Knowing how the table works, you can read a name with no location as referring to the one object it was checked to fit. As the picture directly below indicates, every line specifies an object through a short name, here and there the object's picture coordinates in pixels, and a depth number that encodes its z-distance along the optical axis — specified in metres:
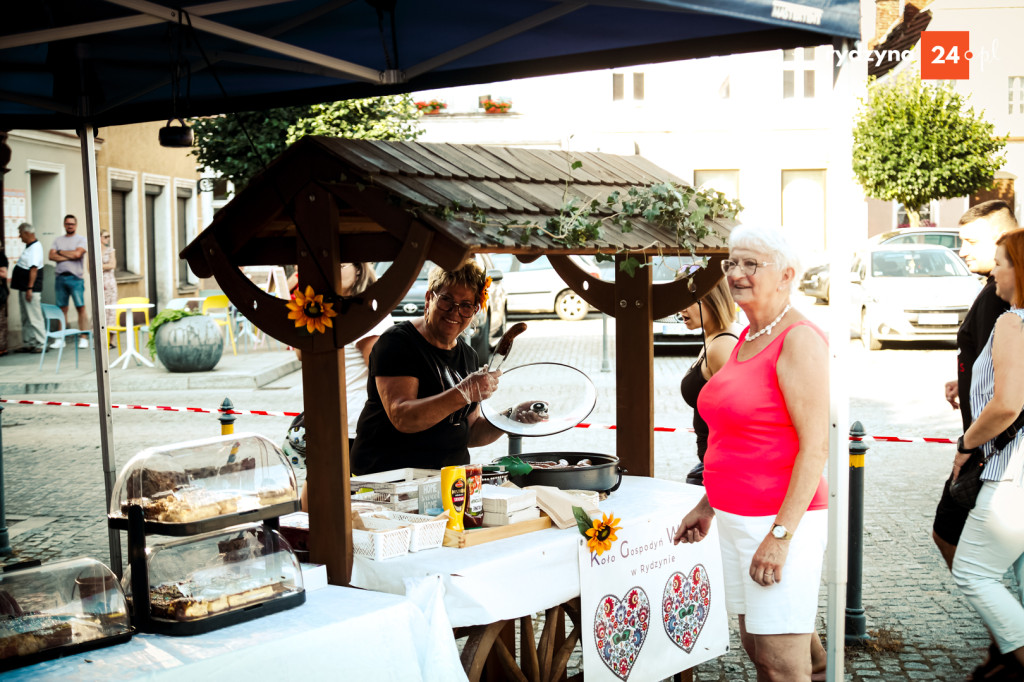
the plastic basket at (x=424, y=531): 3.12
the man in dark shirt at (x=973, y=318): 4.22
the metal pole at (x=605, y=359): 13.70
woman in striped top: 3.85
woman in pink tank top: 3.01
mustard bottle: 3.27
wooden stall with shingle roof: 2.87
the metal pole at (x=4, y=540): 6.46
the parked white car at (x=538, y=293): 20.56
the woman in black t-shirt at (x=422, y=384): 4.08
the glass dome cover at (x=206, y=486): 2.71
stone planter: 13.76
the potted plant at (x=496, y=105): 30.92
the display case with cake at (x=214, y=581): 2.64
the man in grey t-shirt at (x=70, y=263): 17.03
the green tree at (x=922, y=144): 27.80
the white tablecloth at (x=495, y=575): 2.97
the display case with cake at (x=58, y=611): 2.45
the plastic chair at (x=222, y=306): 16.95
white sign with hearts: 3.44
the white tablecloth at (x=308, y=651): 2.43
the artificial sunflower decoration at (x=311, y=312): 2.96
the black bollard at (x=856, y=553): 4.73
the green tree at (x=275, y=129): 18.14
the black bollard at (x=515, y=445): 5.36
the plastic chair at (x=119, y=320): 14.62
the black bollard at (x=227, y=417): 5.91
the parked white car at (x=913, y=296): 15.63
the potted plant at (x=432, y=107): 30.60
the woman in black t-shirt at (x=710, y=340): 4.24
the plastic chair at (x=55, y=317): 14.40
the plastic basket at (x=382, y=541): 3.05
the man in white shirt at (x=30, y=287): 16.91
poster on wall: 17.59
